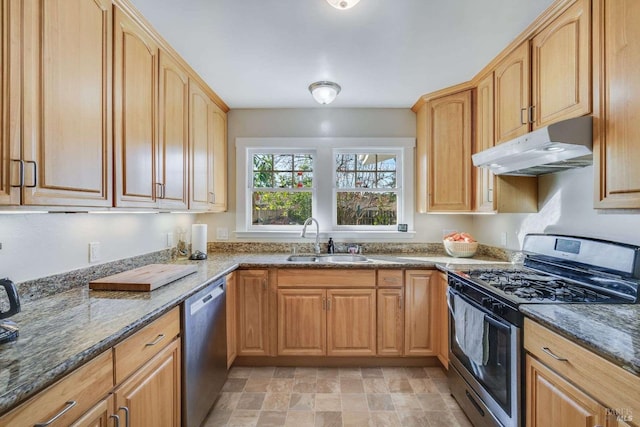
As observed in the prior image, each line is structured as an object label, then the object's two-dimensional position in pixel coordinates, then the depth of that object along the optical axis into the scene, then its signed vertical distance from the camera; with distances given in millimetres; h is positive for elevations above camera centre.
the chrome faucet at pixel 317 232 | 2953 -206
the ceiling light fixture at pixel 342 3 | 1447 +1004
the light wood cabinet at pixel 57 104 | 1002 +410
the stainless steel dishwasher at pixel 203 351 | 1581 -834
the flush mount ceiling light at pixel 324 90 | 2463 +1000
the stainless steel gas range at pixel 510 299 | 1424 -449
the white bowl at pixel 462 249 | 2727 -339
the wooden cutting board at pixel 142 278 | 1579 -371
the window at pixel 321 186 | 3145 +272
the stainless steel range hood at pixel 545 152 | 1423 +329
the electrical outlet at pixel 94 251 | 1762 -236
